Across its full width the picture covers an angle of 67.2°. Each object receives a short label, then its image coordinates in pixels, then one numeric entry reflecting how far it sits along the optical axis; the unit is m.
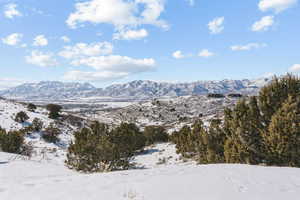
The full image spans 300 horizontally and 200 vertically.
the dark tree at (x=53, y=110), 44.76
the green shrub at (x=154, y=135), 35.78
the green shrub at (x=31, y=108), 49.06
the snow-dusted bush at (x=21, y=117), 36.22
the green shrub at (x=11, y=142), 20.50
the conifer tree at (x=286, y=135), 12.04
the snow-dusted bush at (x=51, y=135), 31.11
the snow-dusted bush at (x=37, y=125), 32.81
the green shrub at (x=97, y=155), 15.79
